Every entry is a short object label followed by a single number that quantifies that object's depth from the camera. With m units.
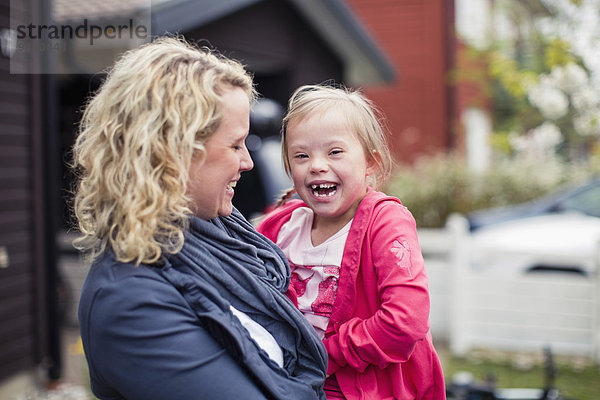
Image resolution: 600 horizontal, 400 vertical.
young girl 1.58
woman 1.20
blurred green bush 9.53
